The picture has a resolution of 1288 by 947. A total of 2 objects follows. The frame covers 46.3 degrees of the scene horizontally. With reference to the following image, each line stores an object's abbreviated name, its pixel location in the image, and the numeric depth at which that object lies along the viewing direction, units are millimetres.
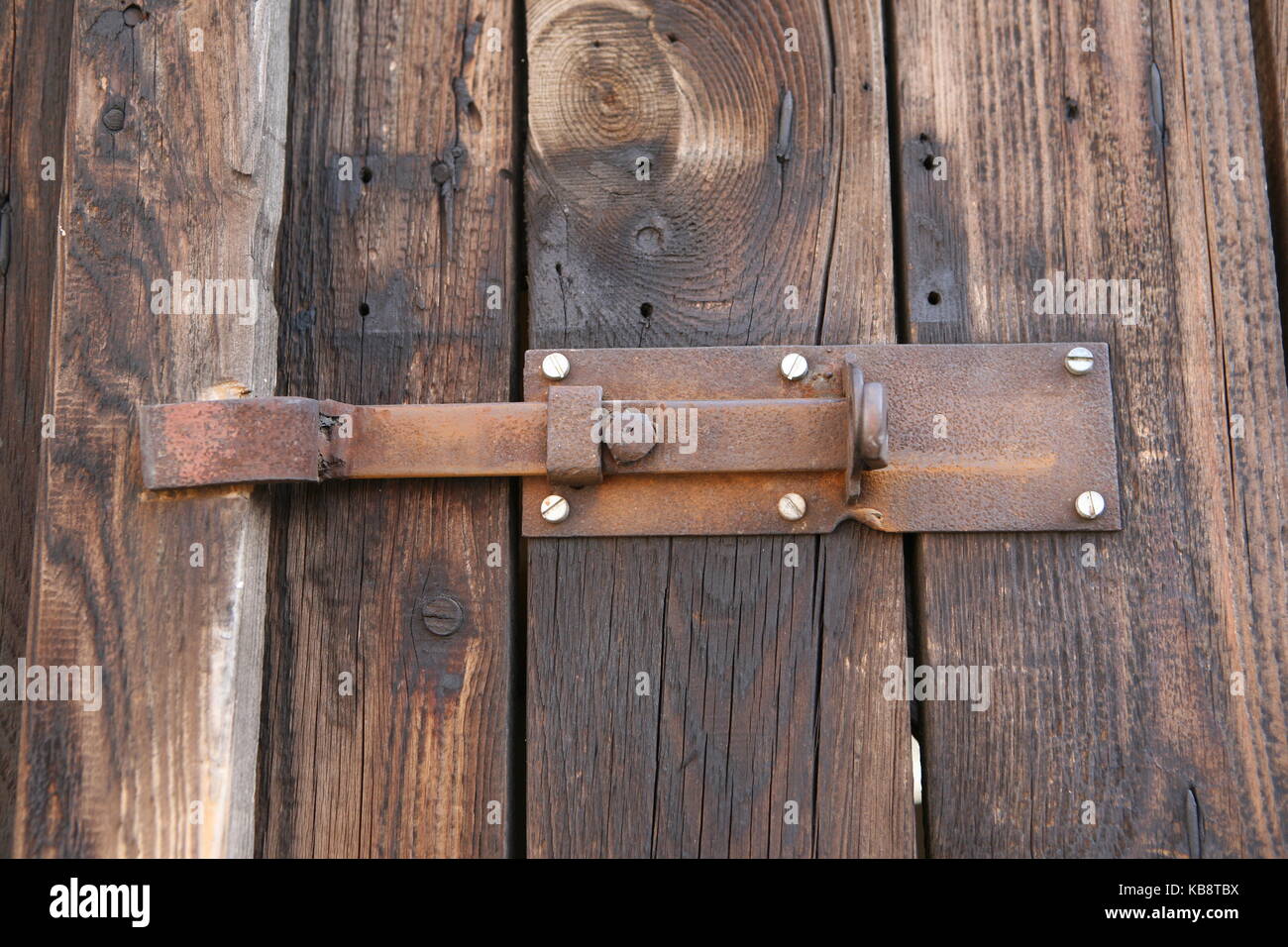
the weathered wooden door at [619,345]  481
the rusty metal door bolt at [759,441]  494
